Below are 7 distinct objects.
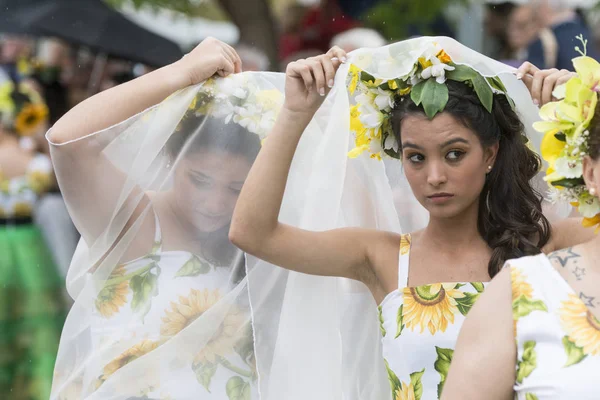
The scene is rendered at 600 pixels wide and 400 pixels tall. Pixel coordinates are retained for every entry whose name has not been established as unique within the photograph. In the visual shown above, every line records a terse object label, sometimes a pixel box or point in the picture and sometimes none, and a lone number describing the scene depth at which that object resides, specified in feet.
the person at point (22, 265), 39.67
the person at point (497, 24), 40.63
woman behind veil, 18.45
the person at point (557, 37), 36.06
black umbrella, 44.02
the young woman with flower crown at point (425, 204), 16.54
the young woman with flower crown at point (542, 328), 11.76
